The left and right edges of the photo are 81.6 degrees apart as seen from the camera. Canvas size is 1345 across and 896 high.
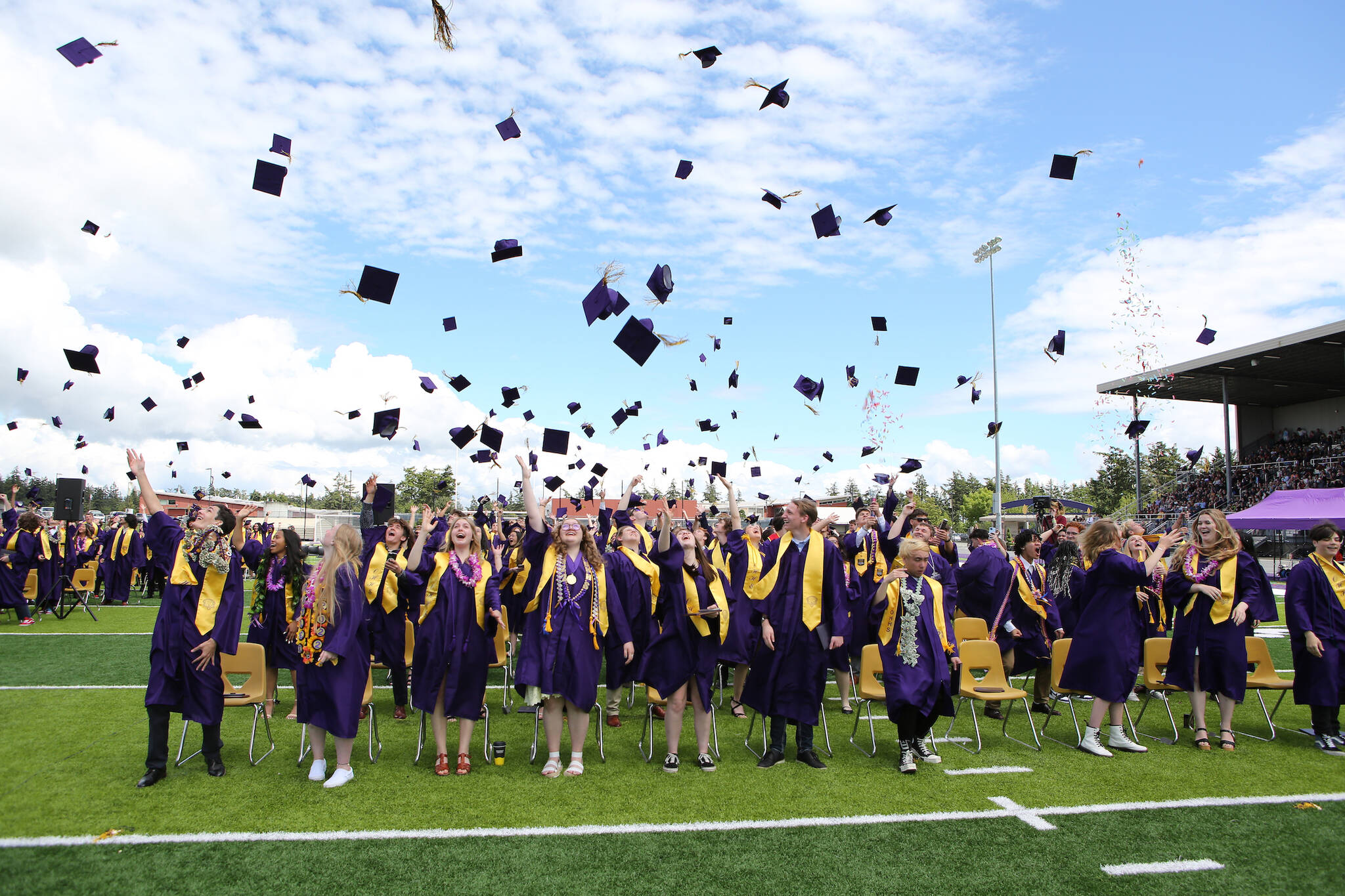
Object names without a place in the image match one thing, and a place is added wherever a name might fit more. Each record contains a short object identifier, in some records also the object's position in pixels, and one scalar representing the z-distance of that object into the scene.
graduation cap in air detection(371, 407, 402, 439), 8.92
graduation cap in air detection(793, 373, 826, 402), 11.27
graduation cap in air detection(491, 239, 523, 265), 7.56
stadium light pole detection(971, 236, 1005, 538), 28.40
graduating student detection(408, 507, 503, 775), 5.49
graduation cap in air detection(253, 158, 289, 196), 7.07
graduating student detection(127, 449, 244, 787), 5.14
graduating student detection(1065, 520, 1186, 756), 6.11
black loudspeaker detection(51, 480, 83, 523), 15.48
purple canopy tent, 20.66
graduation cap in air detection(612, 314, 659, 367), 7.05
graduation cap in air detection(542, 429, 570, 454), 8.12
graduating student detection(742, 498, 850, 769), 5.69
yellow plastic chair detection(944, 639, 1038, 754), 6.30
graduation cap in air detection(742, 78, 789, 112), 7.94
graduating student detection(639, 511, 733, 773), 5.74
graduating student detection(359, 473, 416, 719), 6.17
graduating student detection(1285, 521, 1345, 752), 6.36
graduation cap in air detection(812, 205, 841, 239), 9.08
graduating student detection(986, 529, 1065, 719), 7.45
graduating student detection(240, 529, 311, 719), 5.87
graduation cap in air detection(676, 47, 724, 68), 7.54
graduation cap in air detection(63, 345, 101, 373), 8.77
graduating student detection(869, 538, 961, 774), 5.66
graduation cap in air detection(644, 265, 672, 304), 6.88
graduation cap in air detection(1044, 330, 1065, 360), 10.96
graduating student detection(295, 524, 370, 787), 5.16
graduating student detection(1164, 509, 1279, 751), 6.40
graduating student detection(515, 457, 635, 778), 5.40
